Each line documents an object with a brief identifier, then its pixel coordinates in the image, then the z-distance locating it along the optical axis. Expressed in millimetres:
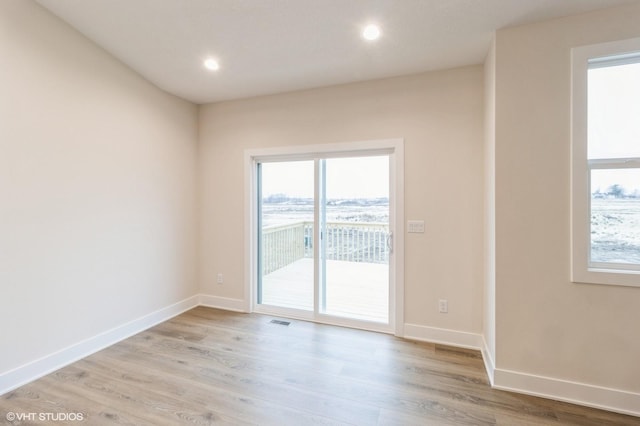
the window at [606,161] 2004
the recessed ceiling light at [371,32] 2316
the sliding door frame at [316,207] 3053
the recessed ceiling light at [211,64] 2891
